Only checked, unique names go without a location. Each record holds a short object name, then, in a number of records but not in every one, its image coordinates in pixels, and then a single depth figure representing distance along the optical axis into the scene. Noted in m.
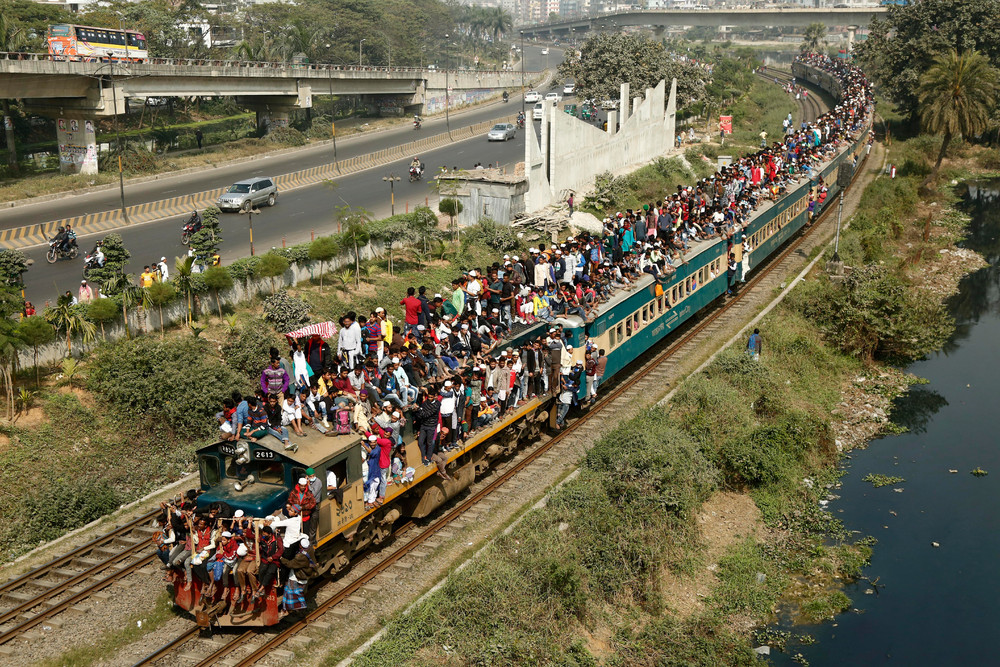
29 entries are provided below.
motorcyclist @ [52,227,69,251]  34.88
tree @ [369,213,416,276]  35.84
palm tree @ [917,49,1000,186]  54.03
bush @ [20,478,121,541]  19.59
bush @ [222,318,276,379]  26.94
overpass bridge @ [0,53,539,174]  51.17
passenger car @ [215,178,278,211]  44.19
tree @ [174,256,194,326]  27.58
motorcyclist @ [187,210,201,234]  35.34
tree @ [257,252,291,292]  29.95
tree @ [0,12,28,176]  55.59
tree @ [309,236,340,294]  31.97
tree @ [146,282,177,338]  26.56
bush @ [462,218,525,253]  39.06
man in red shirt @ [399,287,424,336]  21.30
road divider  39.50
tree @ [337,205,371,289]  33.75
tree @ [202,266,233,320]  28.55
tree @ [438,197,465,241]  39.16
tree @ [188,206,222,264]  30.22
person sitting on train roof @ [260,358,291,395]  17.20
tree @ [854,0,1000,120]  68.31
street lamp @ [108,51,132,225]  49.77
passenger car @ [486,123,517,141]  69.94
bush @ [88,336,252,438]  24.14
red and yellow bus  53.00
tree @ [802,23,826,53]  155.38
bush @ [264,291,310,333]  29.58
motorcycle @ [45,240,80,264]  34.75
